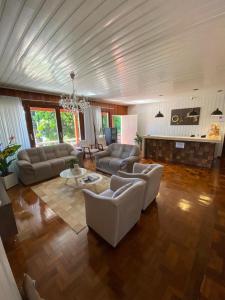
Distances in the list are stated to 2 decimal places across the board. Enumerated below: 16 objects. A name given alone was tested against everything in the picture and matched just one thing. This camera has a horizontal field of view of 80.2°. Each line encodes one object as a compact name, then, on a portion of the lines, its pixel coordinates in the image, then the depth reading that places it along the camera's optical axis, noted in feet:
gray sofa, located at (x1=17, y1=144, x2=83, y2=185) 11.18
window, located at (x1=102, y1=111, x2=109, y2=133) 21.80
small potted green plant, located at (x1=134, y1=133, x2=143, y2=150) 22.25
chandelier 9.10
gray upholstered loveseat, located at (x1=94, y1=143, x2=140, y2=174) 11.66
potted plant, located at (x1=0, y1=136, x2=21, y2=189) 10.13
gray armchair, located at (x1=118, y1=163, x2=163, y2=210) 7.06
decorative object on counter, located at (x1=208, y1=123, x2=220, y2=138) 16.57
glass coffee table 9.52
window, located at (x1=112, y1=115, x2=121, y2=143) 24.02
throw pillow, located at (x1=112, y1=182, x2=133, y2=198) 5.58
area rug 7.22
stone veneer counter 14.08
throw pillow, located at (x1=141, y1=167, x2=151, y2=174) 7.73
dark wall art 18.76
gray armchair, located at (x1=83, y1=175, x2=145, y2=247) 5.02
